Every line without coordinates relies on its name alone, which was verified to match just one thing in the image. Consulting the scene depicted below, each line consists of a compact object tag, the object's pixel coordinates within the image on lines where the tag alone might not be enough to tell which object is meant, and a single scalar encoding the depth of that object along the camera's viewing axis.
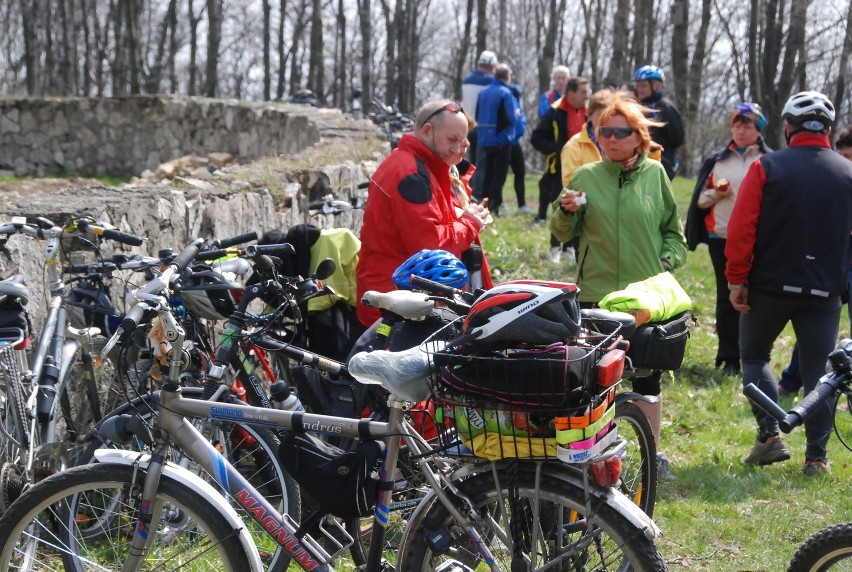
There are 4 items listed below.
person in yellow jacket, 7.79
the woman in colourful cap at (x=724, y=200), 7.24
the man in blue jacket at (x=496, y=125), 12.59
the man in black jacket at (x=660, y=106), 9.53
